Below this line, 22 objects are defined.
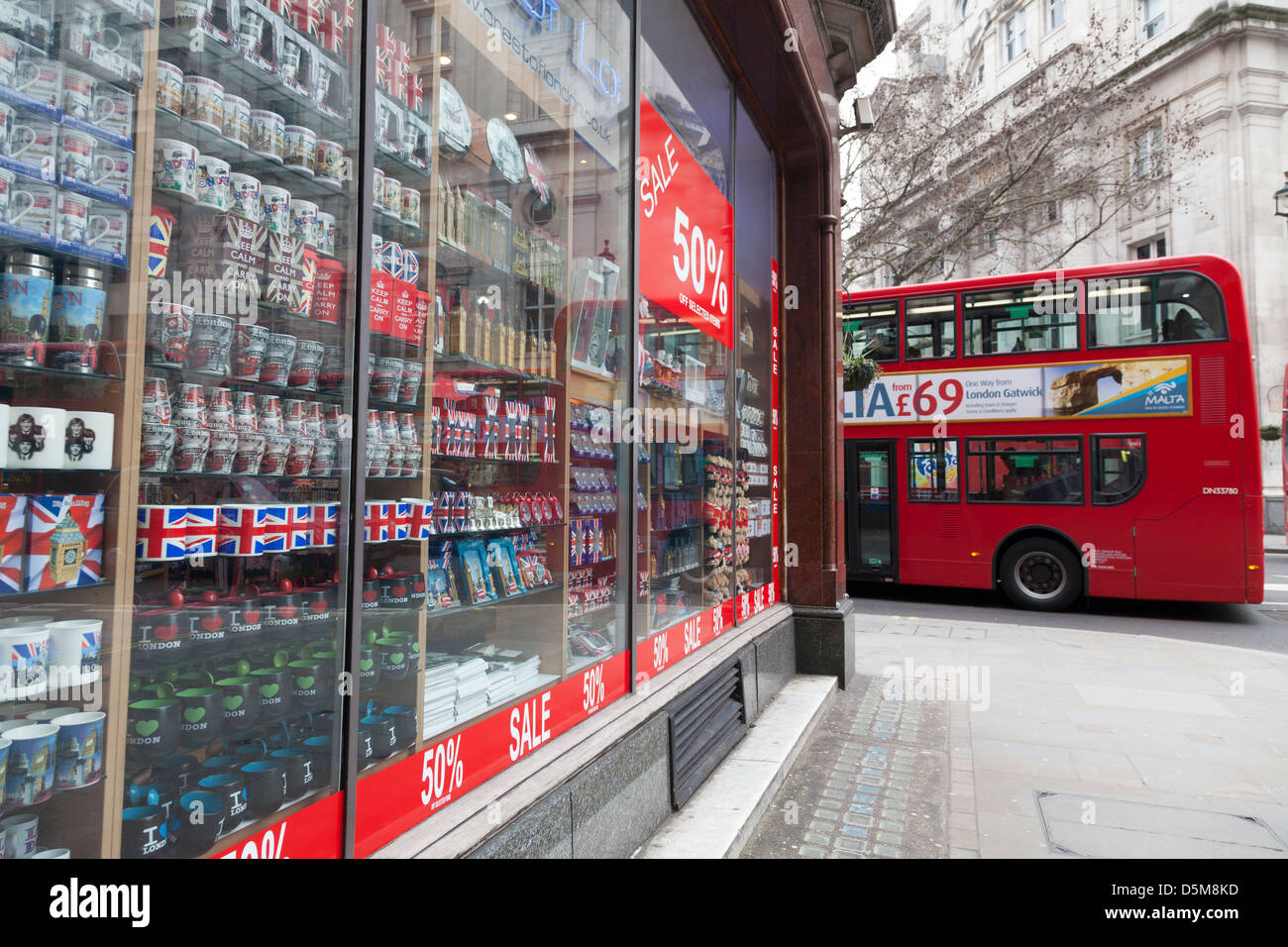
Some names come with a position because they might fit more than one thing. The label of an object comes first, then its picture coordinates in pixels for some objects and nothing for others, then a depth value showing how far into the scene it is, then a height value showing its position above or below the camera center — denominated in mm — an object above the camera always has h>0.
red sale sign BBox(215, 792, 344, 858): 1705 -723
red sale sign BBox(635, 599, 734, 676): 3693 -680
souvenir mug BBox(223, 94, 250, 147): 1850 +911
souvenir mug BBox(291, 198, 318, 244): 1999 +724
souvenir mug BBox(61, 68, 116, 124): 1479 +773
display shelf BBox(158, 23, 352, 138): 1714 +1016
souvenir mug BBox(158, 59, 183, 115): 1678 +893
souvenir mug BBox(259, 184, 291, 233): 1948 +737
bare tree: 13594 +6136
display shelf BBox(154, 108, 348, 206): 1729 +828
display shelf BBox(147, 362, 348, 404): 1771 +293
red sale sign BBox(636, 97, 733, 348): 3834 +1466
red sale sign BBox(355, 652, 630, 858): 1991 -739
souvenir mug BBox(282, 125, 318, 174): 1995 +904
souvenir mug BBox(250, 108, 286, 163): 1940 +913
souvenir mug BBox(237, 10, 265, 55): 1877 +1127
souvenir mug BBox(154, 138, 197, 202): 1684 +725
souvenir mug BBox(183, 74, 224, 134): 1755 +905
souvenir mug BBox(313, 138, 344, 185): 2027 +882
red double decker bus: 9117 +875
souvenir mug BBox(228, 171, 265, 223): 1879 +737
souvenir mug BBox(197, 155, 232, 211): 1788 +736
